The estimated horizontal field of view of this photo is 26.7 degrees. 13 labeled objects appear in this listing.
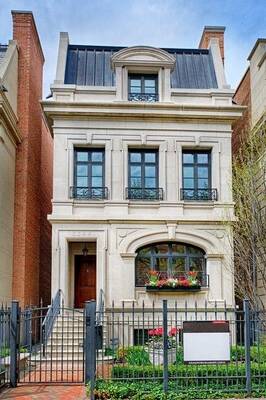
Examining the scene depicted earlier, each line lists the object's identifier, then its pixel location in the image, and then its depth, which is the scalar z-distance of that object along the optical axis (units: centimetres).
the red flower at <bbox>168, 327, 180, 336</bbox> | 1323
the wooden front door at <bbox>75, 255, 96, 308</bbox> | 2084
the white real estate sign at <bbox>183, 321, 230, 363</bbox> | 1101
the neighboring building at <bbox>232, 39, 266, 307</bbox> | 1945
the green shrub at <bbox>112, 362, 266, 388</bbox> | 1109
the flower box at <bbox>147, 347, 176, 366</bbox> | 1276
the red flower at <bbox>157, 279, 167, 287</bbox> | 1908
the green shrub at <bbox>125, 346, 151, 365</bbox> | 1192
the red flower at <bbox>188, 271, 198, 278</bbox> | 1936
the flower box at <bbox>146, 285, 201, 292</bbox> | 1906
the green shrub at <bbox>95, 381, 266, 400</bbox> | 1062
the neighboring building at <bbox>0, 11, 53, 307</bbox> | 1888
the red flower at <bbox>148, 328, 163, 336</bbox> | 1304
